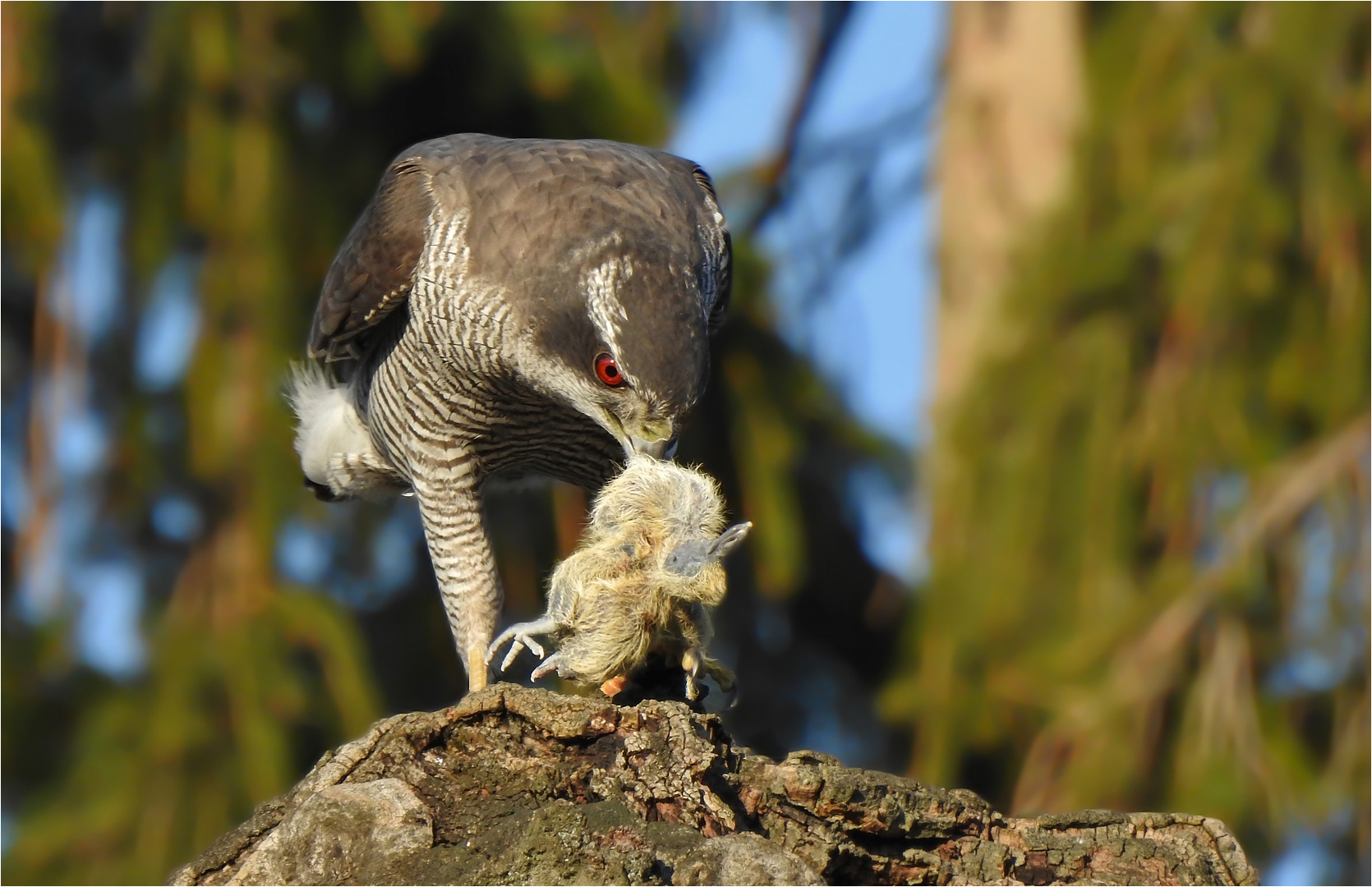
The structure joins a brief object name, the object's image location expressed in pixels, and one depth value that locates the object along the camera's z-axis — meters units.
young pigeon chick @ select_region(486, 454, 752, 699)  6.25
